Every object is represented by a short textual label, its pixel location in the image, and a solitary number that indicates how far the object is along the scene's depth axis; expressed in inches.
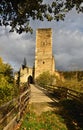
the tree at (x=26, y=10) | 178.6
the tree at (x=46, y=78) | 850.1
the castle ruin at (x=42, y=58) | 1043.7
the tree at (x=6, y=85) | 276.2
